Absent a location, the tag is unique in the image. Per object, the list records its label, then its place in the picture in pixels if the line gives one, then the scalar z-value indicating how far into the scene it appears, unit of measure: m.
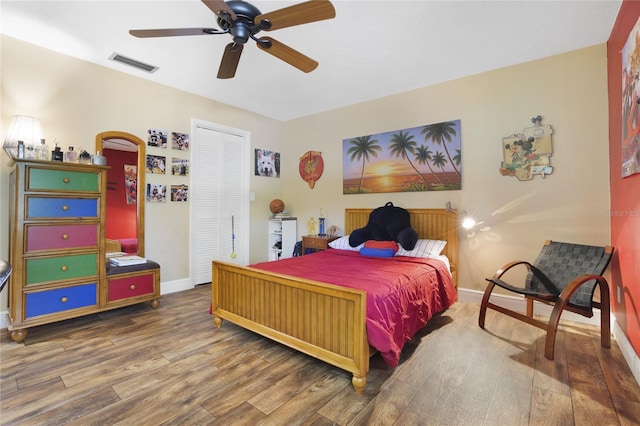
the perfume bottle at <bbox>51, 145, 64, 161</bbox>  2.82
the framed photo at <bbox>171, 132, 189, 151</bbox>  3.93
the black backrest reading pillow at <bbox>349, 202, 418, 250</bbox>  3.71
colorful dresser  2.50
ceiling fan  1.80
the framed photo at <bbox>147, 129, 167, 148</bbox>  3.71
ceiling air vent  3.14
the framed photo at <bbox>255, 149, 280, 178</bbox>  4.98
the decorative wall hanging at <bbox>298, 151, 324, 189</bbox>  4.88
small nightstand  4.30
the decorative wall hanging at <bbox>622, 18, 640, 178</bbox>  1.94
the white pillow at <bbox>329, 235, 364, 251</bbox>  3.85
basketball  5.03
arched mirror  3.39
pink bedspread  1.95
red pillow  3.44
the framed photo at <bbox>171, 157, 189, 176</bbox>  3.94
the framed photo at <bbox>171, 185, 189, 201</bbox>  3.93
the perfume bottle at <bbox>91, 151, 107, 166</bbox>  2.94
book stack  3.12
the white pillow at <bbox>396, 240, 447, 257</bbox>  3.28
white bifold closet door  4.23
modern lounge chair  2.23
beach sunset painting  3.63
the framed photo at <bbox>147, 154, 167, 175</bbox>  3.71
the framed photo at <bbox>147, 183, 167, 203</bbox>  3.71
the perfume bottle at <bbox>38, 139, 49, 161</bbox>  2.79
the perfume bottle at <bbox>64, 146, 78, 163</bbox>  2.92
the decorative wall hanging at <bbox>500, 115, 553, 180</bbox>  3.05
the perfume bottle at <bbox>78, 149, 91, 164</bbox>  2.96
